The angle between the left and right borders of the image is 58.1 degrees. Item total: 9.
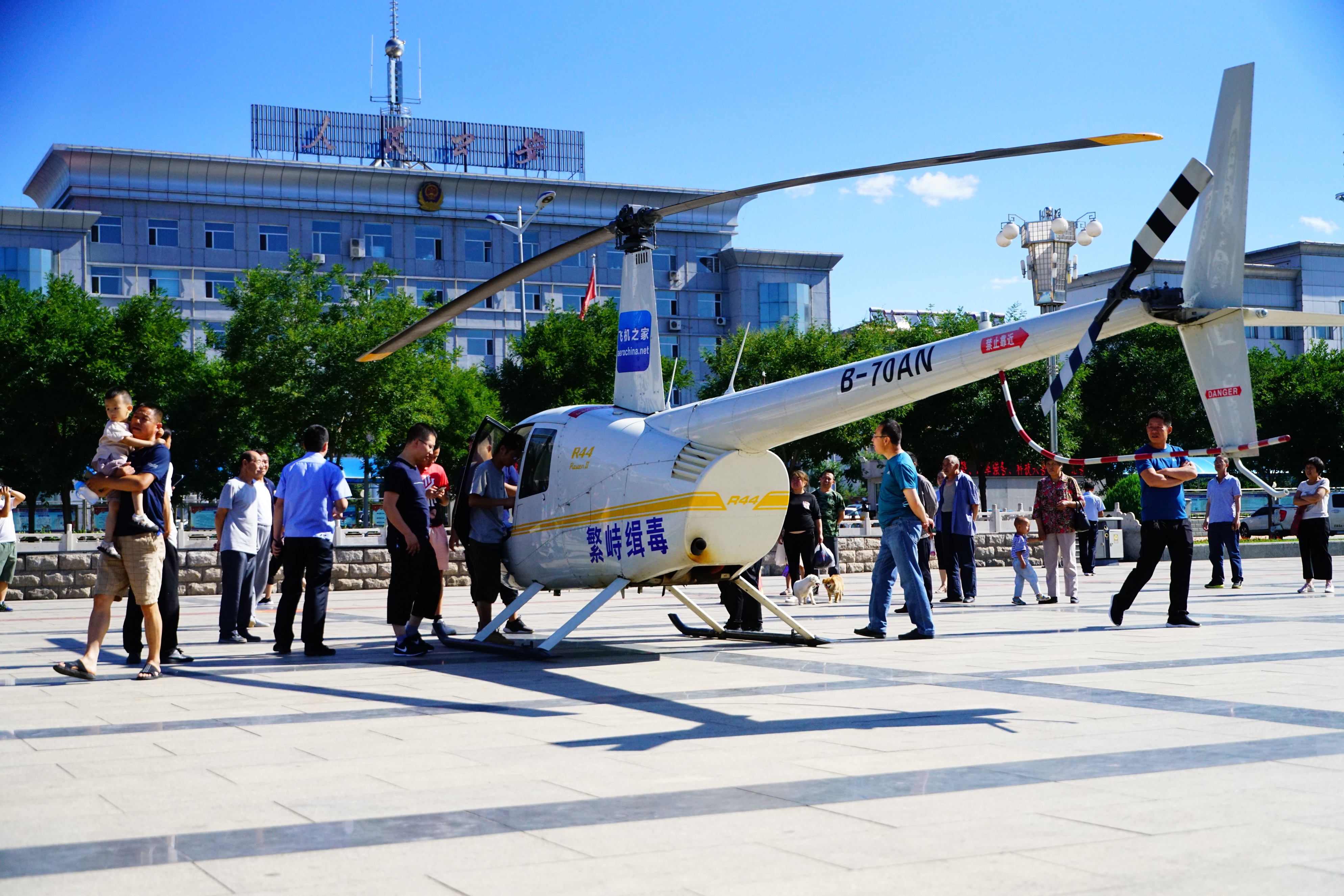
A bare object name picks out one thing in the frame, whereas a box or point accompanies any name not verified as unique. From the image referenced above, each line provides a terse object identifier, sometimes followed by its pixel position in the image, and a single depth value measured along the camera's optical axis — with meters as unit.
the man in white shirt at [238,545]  12.25
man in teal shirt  11.48
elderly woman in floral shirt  15.82
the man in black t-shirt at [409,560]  10.52
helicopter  8.27
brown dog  16.27
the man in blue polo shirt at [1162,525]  11.84
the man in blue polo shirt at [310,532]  10.62
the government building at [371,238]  62.19
